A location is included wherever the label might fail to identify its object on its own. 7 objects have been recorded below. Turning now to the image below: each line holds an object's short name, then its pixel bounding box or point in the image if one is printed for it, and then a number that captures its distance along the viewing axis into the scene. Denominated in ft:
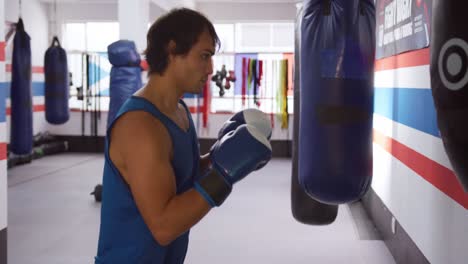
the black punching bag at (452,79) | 3.49
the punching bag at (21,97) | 18.98
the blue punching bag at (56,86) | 22.99
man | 4.79
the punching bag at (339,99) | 7.20
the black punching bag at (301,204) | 10.77
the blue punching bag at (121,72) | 17.54
